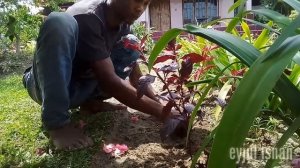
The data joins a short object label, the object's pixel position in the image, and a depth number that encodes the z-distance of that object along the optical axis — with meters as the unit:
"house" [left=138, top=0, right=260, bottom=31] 13.98
